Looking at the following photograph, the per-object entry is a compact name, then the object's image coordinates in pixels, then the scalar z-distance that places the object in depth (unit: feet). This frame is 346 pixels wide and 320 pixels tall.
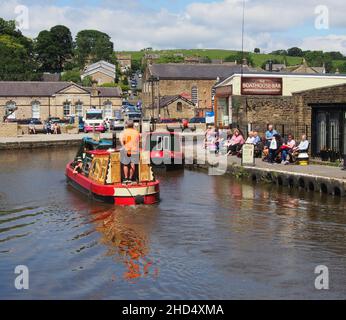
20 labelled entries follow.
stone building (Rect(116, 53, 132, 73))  616.80
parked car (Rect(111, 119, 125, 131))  217.36
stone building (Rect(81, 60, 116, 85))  423.23
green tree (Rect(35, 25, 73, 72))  437.17
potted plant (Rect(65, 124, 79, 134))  208.77
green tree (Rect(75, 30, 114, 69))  485.15
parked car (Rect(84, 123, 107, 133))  207.65
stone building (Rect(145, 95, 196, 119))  286.66
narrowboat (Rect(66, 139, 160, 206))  66.74
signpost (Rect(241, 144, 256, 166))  93.35
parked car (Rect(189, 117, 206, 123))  260.42
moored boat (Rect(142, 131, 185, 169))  104.47
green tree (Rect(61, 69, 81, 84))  380.99
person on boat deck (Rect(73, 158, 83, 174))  83.56
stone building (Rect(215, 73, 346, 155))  132.46
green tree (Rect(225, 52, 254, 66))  614.42
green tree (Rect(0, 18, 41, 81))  348.18
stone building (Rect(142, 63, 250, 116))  316.40
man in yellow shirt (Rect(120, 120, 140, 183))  67.87
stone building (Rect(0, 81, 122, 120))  271.63
